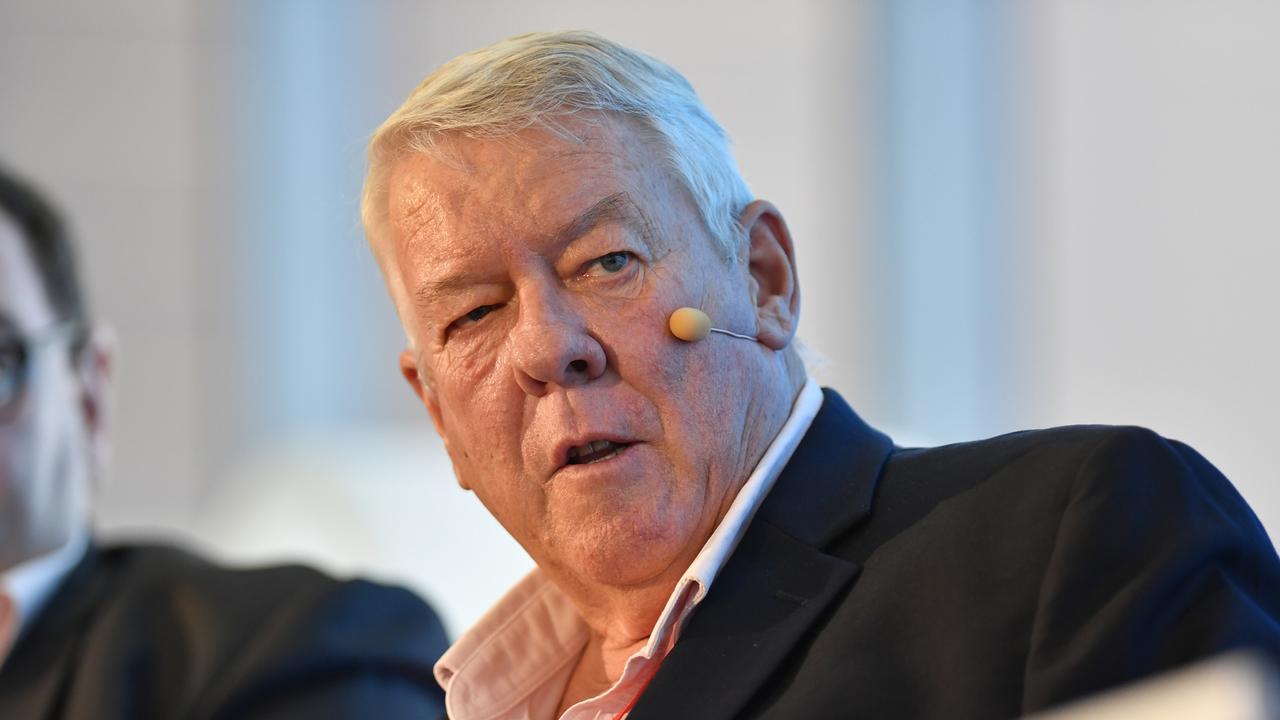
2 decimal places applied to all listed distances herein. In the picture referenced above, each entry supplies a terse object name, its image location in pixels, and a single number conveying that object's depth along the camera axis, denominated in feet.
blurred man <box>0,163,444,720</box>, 12.91
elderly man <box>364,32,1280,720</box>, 11.62
